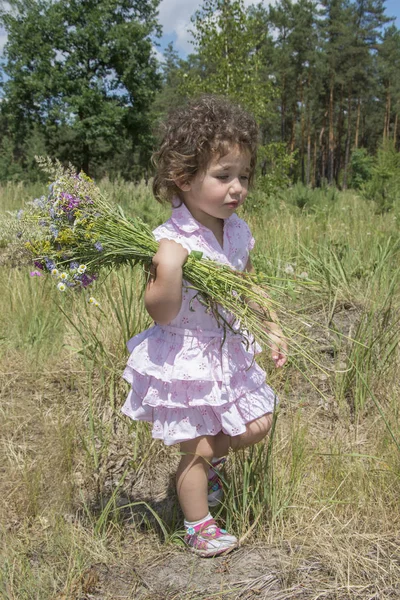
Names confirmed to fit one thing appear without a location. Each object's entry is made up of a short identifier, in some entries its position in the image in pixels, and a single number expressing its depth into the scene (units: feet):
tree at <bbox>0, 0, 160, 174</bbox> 73.77
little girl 5.44
